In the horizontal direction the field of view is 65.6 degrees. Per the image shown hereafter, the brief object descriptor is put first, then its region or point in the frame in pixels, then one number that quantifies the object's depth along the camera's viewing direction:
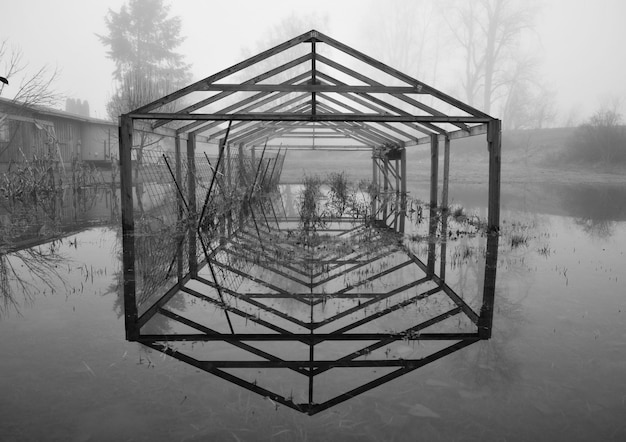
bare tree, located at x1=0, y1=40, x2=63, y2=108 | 14.41
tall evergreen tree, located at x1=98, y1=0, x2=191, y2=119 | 43.34
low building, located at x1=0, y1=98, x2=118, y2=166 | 18.84
